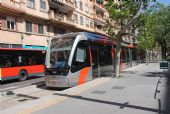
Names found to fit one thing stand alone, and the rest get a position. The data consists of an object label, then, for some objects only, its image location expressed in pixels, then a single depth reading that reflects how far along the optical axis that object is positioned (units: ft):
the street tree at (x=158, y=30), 84.78
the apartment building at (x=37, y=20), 50.73
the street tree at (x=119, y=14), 33.36
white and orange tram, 25.14
